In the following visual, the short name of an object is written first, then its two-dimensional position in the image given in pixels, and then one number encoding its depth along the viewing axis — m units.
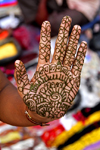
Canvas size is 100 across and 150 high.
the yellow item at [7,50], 1.01
